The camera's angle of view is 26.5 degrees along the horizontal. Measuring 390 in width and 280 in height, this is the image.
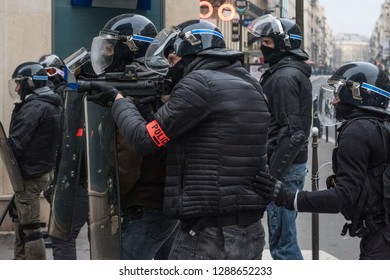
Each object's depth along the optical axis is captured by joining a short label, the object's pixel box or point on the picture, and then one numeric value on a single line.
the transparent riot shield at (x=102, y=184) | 3.93
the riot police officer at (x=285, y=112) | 5.73
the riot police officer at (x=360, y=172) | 3.68
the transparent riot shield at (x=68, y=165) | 4.46
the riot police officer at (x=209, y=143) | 3.57
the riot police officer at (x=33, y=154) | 6.57
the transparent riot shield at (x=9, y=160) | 6.02
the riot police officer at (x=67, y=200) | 4.55
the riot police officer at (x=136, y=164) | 4.12
